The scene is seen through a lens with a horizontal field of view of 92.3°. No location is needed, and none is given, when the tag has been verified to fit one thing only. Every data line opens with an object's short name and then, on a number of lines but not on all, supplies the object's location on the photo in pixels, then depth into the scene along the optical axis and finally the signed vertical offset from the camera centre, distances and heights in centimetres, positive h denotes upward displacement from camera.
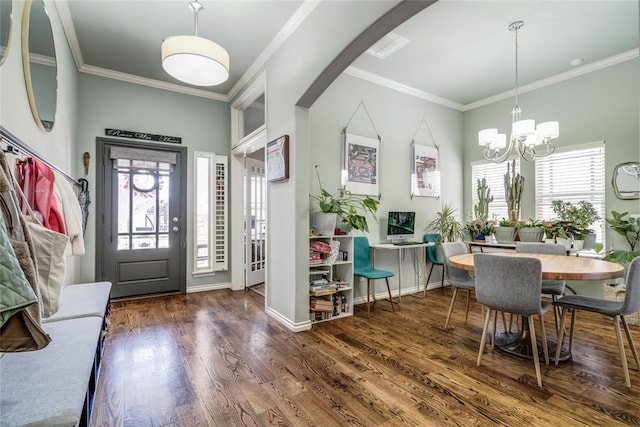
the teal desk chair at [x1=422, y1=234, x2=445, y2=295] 453 -57
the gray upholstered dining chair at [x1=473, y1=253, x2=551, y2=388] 208 -52
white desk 399 -44
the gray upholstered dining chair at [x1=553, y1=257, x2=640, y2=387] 205 -67
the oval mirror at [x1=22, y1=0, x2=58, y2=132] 185 +104
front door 401 -4
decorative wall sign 401 +108
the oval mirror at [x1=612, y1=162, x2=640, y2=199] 358 +39
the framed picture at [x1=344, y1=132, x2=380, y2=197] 409 +68
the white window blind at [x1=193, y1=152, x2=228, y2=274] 459 +0
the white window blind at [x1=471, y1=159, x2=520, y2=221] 494 +53
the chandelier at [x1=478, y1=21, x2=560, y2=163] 288 +79
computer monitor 433 -16
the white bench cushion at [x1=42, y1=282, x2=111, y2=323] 199 -63
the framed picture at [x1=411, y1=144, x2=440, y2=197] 477 +67
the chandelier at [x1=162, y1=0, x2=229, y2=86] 232 +123
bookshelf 331 -74
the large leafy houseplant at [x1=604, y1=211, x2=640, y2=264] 346 -16
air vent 335 +192
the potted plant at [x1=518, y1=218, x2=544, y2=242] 407 -24
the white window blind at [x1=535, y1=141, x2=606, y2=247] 393 +47
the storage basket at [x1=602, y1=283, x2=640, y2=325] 322 -91
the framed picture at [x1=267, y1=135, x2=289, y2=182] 313 +59
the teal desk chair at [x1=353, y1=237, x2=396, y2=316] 363 -60
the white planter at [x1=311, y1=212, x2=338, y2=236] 333 -9
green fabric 74 -17
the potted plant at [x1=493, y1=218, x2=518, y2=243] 435 -26
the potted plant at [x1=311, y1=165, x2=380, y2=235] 336 +5
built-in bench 102 -64
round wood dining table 206 -42
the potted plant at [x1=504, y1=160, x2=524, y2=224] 453 +32
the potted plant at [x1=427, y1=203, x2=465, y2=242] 479 -21
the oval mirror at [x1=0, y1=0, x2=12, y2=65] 151 +96
